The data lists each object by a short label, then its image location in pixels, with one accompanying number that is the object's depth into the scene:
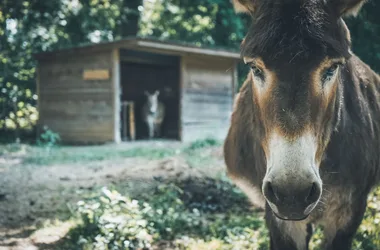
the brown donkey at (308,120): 1.92
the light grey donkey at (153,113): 14.18
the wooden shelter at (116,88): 10.76
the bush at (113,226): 3.58
